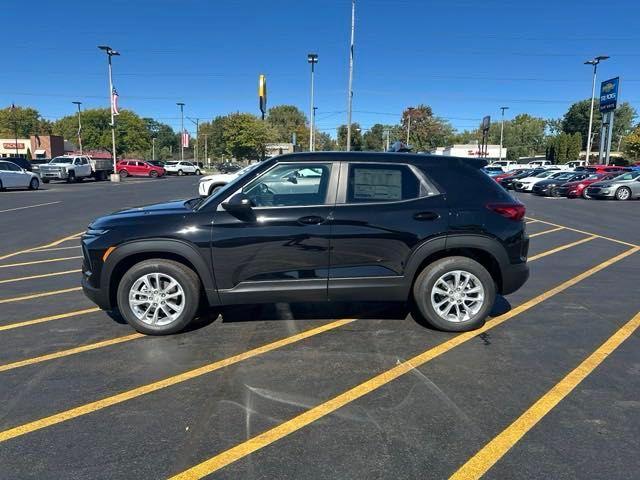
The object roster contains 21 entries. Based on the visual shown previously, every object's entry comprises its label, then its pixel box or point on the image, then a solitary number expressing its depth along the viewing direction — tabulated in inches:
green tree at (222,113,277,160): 2790.4
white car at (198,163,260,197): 638.3
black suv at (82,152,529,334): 170.9
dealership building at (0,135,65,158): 3144.7
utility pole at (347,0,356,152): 1219.9
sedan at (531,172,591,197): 989.8
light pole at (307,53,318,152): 1560.0
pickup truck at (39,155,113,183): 1269.7
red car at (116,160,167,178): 1876.2
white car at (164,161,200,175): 2233.0
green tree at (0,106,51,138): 4147.1
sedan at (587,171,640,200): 882.1
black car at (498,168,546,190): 1219.0
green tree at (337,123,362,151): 3516.2
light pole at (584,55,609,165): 1672.1
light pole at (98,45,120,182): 1375.5
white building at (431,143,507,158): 2697.3
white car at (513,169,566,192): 1109.4
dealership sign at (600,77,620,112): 1706.4
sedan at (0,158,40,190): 932.6
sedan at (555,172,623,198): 942.4
